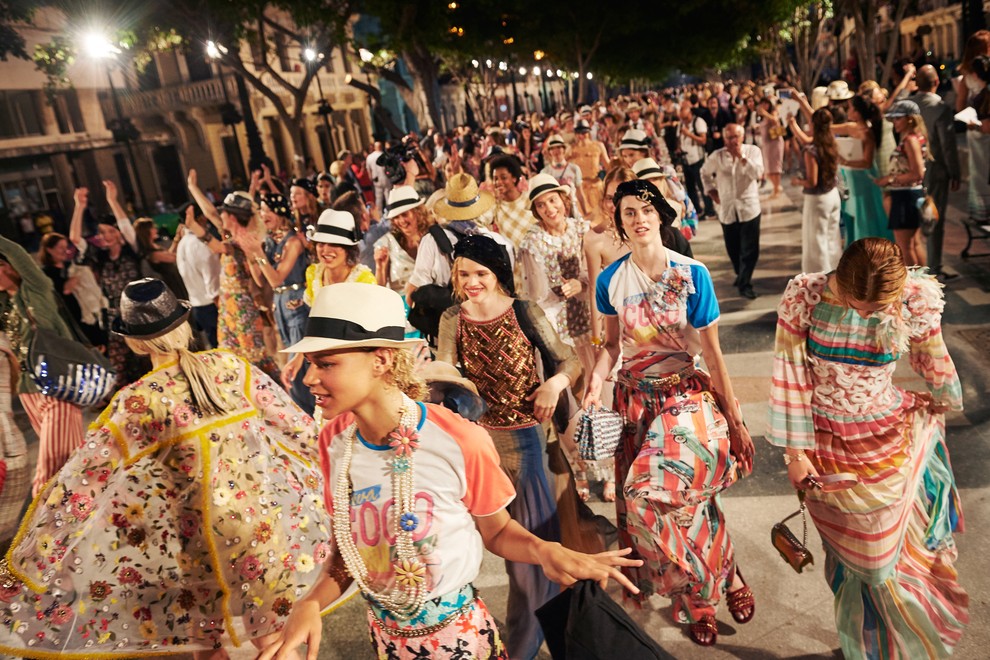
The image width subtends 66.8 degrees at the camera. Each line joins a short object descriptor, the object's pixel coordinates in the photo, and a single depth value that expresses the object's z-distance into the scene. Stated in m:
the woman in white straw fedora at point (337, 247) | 5.38
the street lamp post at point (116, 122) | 18.03
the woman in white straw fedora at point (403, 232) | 6.00
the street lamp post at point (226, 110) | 20.45
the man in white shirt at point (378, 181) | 13.32
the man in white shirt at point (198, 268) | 8.08
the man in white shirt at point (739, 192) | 8.73
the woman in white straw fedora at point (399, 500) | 2.23
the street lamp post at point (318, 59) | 24.78
